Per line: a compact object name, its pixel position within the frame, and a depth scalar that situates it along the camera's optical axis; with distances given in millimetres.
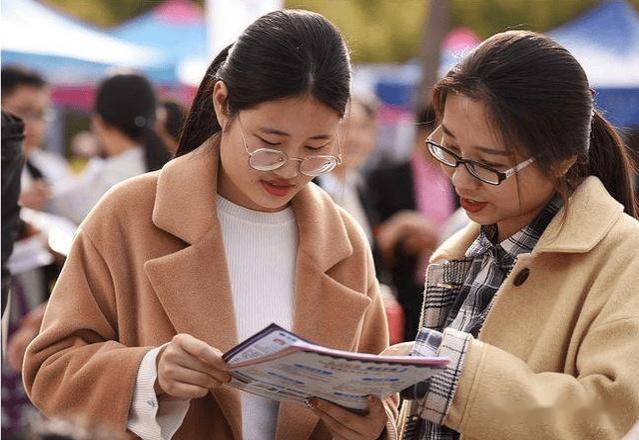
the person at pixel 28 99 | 8972
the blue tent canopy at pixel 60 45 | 16058
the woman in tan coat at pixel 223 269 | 3984
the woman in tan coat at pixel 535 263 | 3567
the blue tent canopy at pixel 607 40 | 17384
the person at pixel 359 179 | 8116
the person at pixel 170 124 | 8059
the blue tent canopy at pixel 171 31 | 21830
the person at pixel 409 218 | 8801
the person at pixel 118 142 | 8084
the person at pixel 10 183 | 5225
